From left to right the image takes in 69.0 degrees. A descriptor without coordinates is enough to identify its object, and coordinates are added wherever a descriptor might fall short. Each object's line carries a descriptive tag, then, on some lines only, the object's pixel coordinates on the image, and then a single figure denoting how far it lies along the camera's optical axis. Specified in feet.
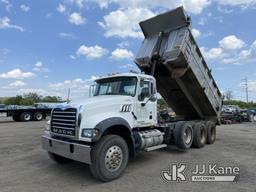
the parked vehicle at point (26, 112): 57.86
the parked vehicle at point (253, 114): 73.01
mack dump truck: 13.35
